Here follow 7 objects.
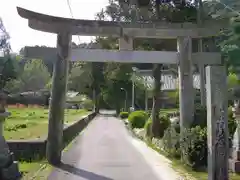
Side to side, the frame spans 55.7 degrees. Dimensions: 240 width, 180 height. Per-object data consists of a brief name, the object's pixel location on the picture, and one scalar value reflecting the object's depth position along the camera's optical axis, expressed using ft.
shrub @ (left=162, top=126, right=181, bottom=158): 28.80
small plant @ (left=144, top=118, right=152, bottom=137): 43.21
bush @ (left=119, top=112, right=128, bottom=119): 111.83
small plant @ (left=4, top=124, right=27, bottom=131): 45.72
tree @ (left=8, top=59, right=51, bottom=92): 182.05
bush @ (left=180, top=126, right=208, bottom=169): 23.42
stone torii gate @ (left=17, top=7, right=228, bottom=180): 26.07
